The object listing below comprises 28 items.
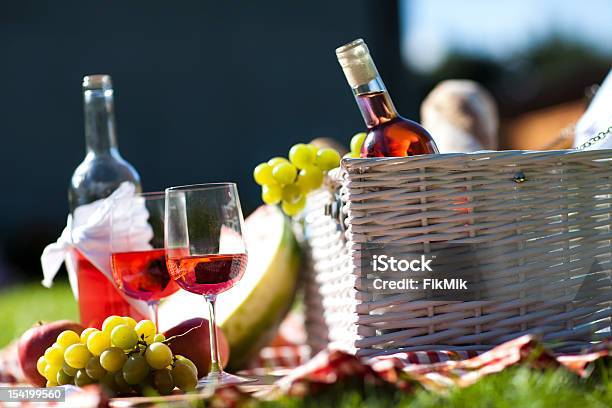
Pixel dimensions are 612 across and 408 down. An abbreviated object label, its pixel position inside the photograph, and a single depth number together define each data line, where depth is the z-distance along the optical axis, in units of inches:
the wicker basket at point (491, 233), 82.8
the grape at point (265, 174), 91.9
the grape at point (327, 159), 91.0
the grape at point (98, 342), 81.0
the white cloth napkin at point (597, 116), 90.2
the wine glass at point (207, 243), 82.2
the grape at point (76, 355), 80.9
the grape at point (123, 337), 80.5
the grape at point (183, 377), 80.9
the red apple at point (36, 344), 85.6
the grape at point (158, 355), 80.0
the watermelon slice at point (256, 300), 93.1
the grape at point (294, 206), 92.6
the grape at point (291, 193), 92.0
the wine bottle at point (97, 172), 89.7
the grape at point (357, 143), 90.0
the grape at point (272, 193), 92.1
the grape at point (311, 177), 91.0
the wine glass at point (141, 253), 85.9
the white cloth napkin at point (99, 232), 86.7
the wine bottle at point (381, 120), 84.3
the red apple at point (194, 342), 84.4
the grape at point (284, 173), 91.4
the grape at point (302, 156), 91.0
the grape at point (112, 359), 80.3
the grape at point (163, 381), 80.4
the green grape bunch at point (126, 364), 80.3
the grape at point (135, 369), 80.2
